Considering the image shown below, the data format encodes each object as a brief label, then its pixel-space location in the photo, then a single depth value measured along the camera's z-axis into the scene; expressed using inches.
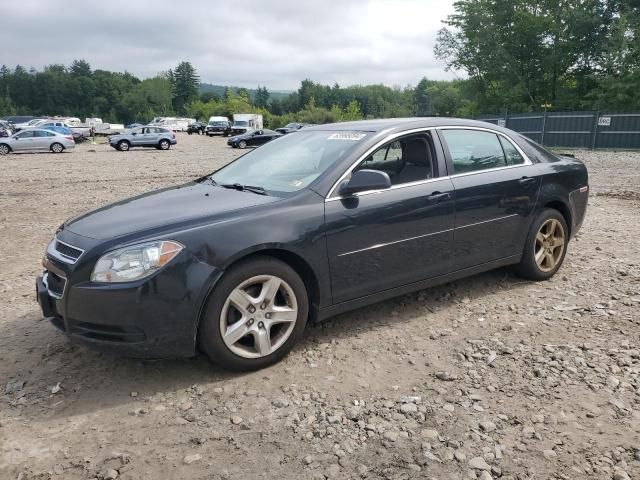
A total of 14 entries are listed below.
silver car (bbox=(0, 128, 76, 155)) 1080.8
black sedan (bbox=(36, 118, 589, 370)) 118.6
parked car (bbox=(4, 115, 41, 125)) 2233.0
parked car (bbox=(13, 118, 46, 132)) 1783.5
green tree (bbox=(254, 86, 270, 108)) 6560.0
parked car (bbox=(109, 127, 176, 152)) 1221.1
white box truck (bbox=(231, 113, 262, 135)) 1959.4
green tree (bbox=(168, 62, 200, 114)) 6067.9
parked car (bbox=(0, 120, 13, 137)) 1346.8
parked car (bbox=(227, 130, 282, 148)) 1298.0
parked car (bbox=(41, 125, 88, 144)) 1508.4
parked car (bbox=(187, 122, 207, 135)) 2586.1
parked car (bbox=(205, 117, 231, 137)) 2047.2
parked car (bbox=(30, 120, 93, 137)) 1656.0
